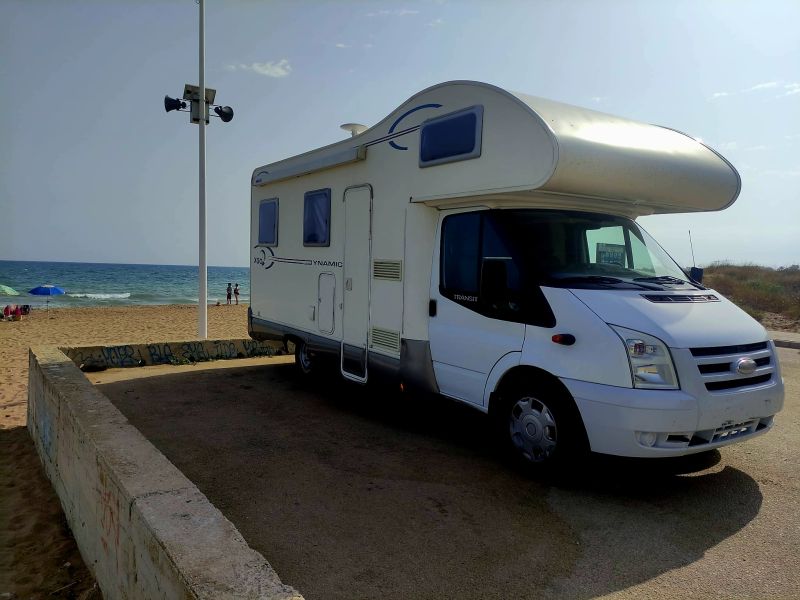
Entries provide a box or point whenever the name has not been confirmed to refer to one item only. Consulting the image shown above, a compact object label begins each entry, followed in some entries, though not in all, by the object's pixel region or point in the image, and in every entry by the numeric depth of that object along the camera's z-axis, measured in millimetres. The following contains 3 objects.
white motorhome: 4059
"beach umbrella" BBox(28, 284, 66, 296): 27830
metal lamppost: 11742
